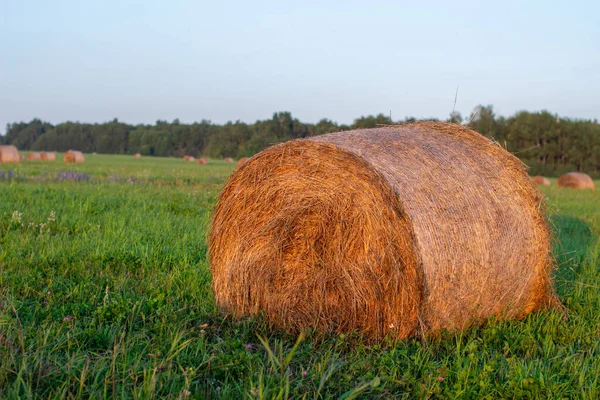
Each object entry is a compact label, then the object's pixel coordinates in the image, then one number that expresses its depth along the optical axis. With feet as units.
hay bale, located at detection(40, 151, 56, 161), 107.24
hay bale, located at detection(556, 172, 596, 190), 84.28
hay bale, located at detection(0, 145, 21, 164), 82.85
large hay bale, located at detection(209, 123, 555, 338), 13.35
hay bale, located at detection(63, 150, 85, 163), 103.75
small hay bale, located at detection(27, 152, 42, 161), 107.70
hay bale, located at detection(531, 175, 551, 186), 89.33
